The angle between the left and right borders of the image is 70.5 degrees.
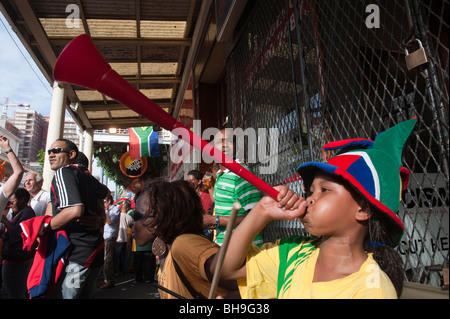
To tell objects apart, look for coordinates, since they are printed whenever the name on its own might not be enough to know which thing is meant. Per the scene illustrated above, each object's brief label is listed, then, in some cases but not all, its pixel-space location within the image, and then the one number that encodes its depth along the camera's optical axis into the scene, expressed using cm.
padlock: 124
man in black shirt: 229
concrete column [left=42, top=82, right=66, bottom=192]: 642
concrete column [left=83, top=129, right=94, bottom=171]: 1071
